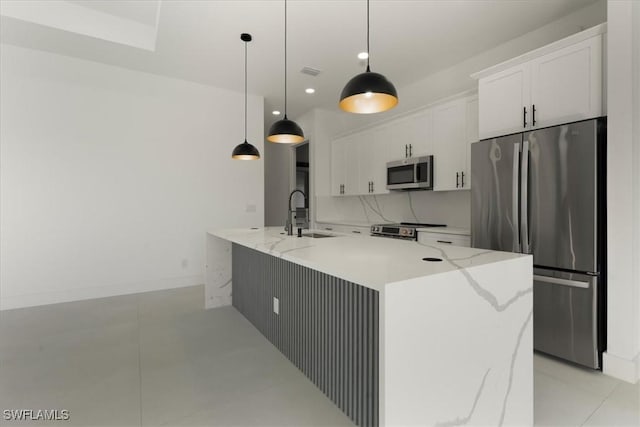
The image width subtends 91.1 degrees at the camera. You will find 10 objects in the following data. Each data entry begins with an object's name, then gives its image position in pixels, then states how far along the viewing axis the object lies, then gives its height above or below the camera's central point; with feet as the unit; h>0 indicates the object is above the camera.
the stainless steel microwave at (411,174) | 12.44 +1.60
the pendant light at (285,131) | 9.17 +2.38
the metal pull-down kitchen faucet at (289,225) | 9.43 -0.40
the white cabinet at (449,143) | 11.38 +2.57
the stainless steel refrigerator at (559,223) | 7.03 -0.26
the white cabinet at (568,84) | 7.16 +3.11
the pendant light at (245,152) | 11.10 +2.12
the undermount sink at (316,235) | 9.30 -0.70
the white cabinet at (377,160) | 14.73 +2.49
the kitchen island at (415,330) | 3.92 -1.82
